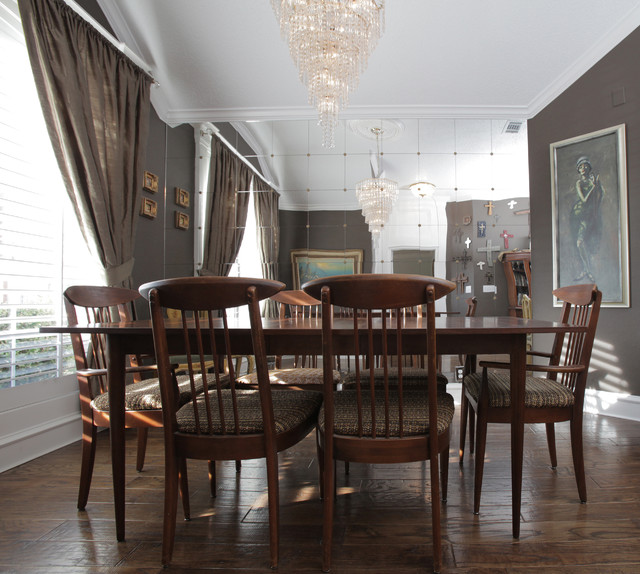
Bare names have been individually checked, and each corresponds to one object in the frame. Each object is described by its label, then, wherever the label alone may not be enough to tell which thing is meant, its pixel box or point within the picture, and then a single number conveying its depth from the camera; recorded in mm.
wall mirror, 4328
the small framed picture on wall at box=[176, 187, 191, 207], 4316
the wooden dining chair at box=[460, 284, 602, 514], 1683
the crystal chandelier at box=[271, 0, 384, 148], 2277
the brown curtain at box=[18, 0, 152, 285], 2520
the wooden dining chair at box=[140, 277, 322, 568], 1262
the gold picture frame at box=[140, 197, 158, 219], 3766
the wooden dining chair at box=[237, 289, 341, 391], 2289
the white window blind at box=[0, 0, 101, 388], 2332
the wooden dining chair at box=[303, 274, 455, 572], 1221
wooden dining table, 1502
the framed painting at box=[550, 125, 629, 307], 3361
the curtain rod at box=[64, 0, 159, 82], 2789
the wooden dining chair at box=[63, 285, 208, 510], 1692
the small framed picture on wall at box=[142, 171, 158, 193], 3801
